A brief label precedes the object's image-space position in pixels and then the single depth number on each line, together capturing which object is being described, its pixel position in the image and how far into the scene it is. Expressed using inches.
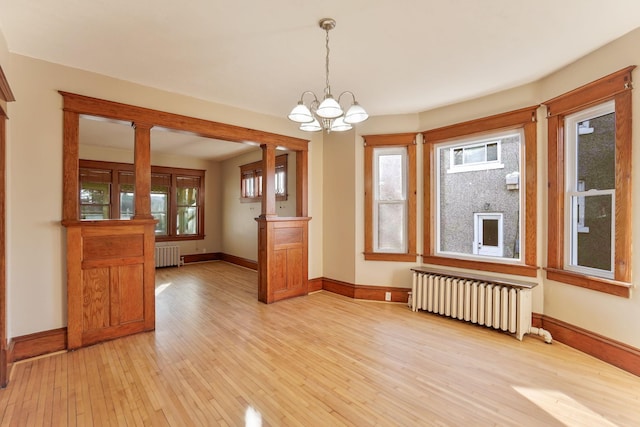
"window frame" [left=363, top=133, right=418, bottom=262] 172.4
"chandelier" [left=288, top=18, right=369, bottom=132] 84.7
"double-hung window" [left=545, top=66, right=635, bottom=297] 101.2
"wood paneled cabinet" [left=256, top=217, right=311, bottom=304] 175.1
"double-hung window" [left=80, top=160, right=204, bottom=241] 261.4
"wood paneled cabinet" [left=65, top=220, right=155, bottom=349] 116.2
